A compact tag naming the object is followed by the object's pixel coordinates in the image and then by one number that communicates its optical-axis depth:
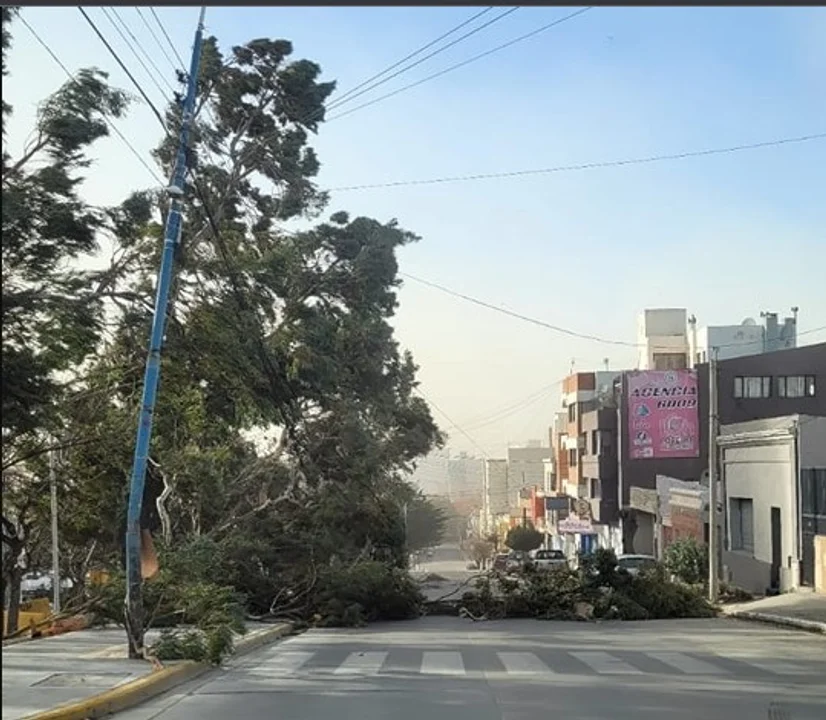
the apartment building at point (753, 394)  57.19
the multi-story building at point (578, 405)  75.81
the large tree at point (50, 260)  14.77
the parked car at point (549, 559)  37.12
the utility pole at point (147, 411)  16.16
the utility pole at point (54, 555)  24.47
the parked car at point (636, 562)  39.30
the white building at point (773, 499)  35.91
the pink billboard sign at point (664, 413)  55.25
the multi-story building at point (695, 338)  61.62
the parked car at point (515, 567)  35.33
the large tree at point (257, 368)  22.23
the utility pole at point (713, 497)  34.41
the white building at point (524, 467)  116.50
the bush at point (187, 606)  16.03
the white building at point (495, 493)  115.81
